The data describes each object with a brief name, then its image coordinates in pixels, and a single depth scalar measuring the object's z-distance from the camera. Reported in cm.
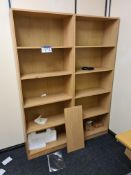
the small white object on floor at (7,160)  203
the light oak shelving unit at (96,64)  221
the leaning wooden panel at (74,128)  216
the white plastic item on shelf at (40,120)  213
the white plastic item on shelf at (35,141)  216
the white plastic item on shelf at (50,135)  229
